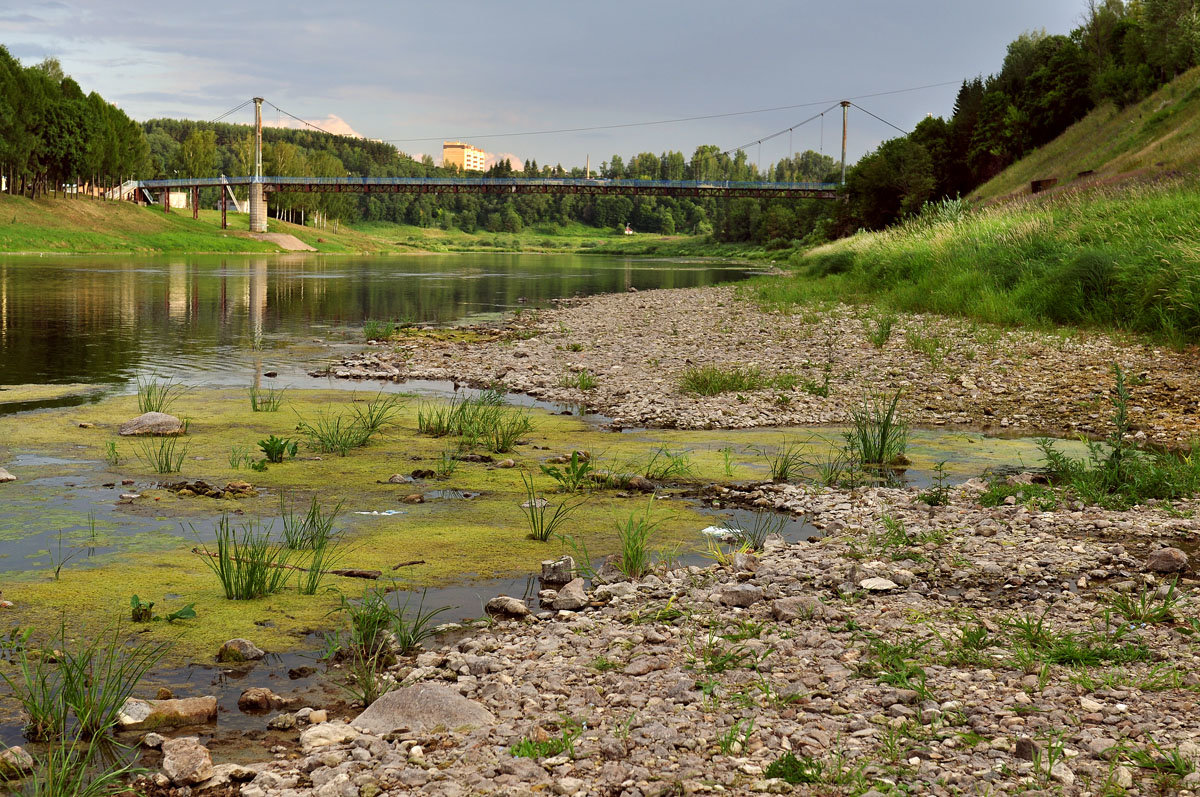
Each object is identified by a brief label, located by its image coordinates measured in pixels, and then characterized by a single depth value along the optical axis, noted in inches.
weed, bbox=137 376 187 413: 595.2
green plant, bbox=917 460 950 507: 392.8
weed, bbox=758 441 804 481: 456.1
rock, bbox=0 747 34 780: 187.9
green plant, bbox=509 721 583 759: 193.0
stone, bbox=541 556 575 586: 316.5
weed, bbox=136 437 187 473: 452.8
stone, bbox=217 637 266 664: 255.0
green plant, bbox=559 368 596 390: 730.2
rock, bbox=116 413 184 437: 538.1
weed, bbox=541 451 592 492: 426.0
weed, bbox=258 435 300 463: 480.7
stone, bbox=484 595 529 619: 284.8
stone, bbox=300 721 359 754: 203.3
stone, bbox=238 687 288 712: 226.7
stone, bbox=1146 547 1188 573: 291.1
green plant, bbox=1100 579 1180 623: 249.0
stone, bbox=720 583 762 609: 280.8
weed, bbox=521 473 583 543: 366.3
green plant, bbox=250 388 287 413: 627.3
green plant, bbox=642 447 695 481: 460.4
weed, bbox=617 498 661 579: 314.7
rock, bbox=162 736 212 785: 190.5
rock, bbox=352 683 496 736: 207.9
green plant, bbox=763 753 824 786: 178.7
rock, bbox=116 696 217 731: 213.9
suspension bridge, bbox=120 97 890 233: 5049.2
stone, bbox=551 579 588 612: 290.4
